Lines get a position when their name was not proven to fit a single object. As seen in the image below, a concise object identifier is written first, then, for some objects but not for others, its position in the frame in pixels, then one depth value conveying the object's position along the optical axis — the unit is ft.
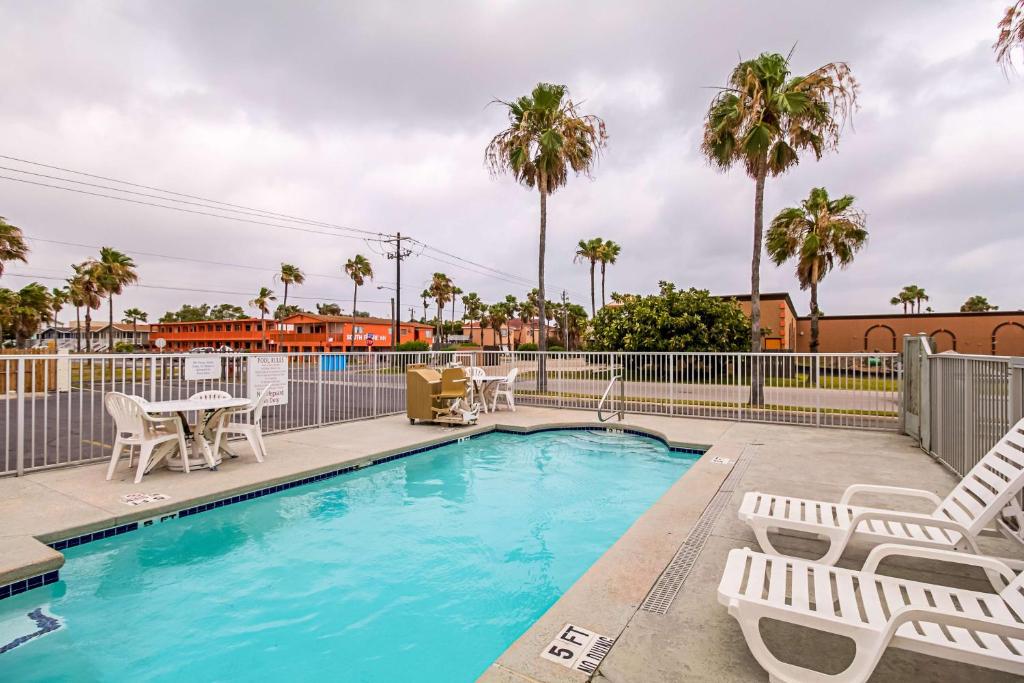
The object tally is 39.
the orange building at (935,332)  92.27
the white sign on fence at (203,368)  21.42
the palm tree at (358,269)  181.98
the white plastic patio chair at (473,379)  33.72
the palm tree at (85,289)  127.95
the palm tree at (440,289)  200.64
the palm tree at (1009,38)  17.10
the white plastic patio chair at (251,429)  19.74
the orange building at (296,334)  189.47
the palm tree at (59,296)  160.56
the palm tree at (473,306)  239.91
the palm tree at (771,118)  38.14
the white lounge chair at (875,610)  5.52
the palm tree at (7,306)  110.42
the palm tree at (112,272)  124.98
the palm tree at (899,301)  184.65
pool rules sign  24.48
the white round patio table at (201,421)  18.31
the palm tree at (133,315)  230.48
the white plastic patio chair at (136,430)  16.97
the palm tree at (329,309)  336.29
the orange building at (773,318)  85.15
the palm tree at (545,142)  50.39
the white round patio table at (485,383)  33.94
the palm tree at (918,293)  177.78
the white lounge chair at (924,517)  9.09
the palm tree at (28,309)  115.40
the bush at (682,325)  65.62
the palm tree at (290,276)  181.76
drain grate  8.68
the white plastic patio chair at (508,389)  35.58
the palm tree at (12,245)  69.51
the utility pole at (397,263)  96.66
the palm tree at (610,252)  132.67
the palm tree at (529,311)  241.76
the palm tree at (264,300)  191.01
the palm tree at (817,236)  67.36
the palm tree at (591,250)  132.16
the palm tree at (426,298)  224.90
